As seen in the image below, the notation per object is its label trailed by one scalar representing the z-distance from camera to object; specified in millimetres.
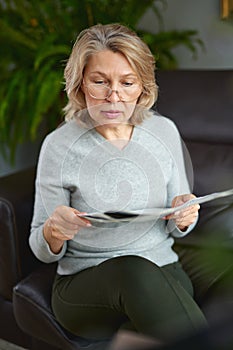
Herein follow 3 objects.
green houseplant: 3007
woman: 1886
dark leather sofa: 2251
